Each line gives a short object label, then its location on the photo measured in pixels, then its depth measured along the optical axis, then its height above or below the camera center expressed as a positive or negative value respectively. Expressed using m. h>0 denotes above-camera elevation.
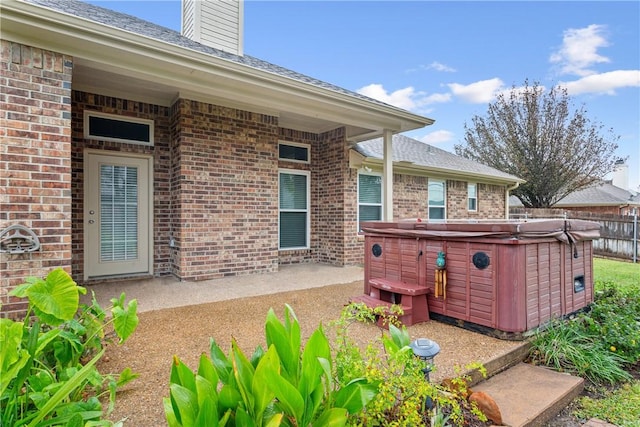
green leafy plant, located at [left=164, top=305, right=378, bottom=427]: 1.41 -0.79
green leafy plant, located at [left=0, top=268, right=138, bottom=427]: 1.58 -0.87
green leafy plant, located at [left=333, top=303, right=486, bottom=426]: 1.76 -0.95
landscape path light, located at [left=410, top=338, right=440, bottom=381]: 2.06 -0.84
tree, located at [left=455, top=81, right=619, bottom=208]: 15.13 +3.27
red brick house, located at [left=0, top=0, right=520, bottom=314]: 3.29 +0.98
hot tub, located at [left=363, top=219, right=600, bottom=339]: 3.20 -0.61
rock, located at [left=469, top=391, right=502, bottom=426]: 2.11 -1.23
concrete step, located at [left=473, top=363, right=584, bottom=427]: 2.22 -1.32
